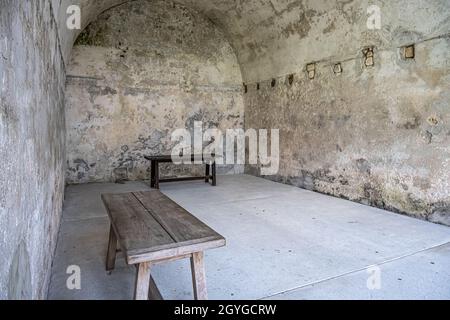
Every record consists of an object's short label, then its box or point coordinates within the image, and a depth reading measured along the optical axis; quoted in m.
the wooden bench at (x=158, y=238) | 1.36
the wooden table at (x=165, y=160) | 4.95
